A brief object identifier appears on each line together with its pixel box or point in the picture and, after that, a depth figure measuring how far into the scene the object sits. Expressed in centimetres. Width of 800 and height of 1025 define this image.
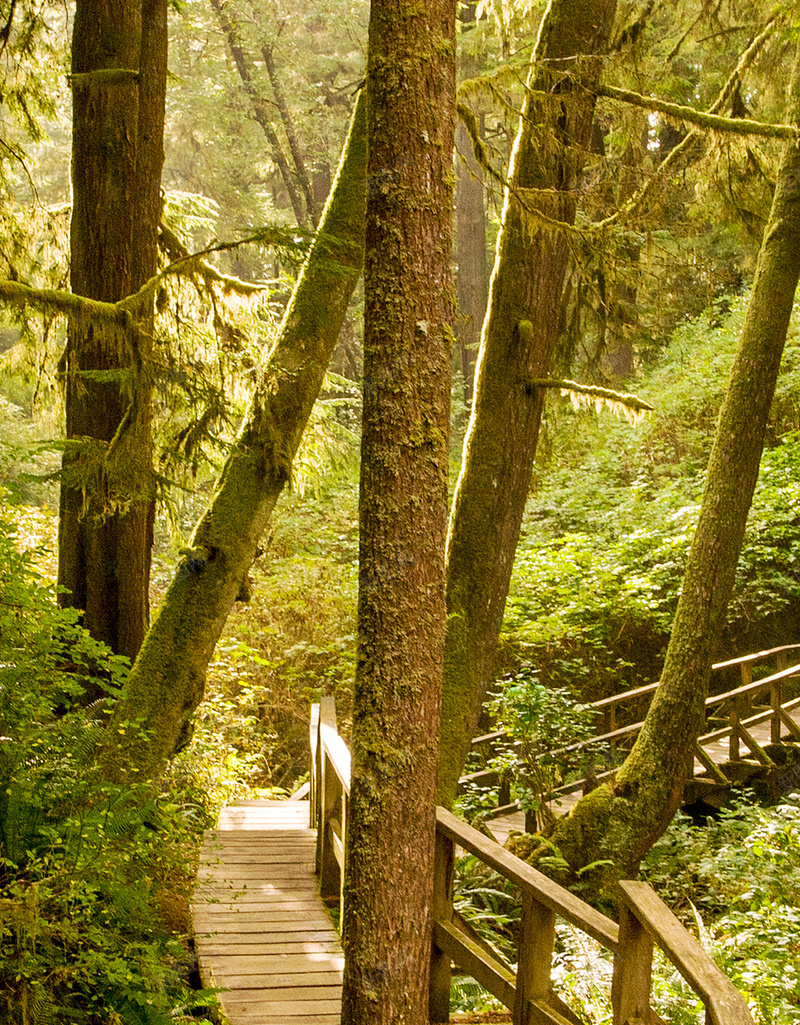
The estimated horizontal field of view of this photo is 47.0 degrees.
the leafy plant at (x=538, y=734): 927
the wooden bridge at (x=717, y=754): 1048
